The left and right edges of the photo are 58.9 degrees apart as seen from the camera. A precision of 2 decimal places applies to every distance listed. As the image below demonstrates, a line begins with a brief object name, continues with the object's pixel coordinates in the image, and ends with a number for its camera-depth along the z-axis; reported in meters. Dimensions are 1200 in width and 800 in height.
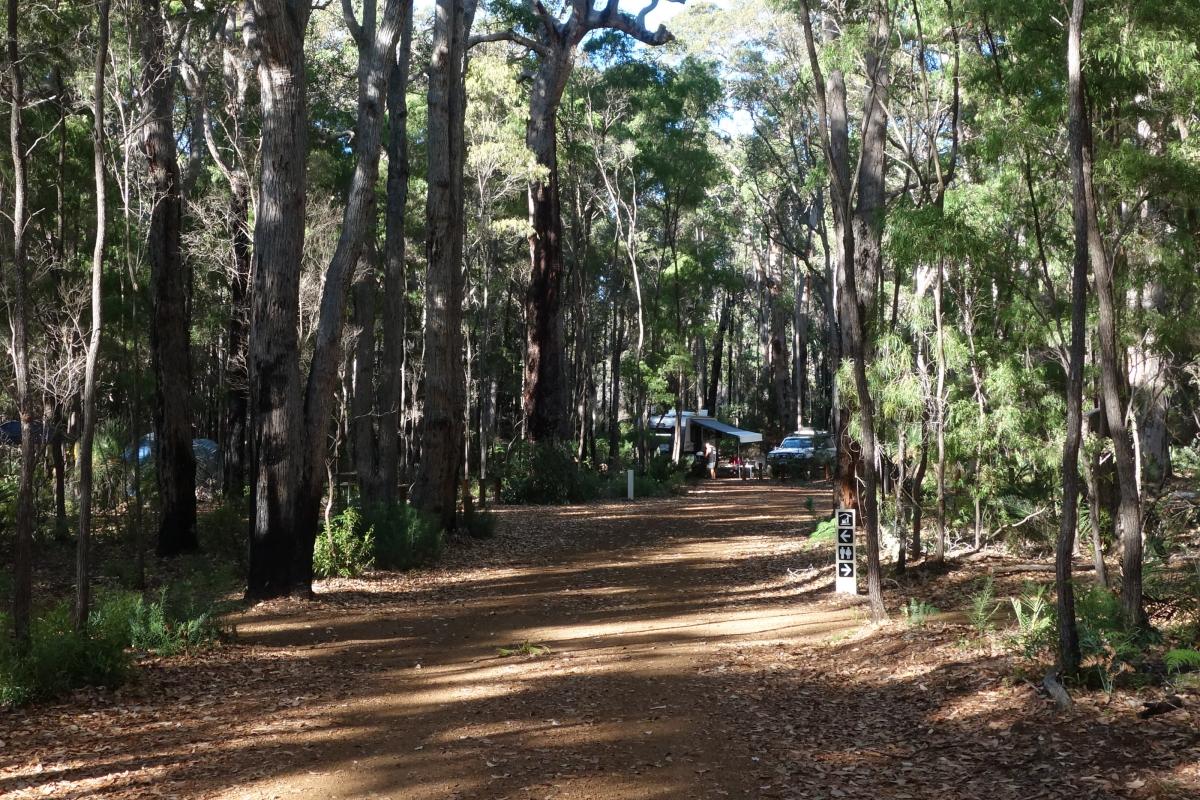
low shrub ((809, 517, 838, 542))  16.79
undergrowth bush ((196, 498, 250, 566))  16.53
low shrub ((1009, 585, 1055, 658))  7.79
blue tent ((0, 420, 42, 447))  19.20
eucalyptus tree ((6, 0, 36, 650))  7.90
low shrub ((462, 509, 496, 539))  18.39
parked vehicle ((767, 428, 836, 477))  41.66
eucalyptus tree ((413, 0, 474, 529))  16.38
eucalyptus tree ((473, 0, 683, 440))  25.12
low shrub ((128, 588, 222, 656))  8.89
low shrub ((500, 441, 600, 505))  26.89
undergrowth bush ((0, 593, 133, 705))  7.32
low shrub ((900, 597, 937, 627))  9.82
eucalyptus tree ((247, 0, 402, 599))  11.09
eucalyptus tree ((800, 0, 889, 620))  10.06
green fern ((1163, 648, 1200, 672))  6.23
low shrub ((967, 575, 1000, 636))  8.99
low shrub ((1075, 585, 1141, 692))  6.94
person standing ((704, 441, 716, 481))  42.71
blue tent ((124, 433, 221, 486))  28.95
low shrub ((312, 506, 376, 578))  13.55
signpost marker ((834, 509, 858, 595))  11.84
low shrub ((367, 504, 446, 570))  14.49
